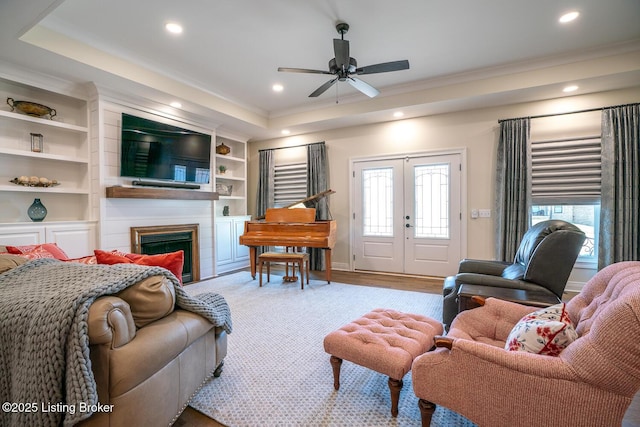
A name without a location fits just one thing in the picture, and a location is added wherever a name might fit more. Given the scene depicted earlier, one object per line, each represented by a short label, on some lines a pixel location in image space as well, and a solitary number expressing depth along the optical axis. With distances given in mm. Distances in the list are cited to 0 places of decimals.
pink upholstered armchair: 919
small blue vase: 3367
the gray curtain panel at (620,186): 3521
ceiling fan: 2737
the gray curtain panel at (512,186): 4043
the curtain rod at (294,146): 5682
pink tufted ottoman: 1566
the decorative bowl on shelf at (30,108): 3207
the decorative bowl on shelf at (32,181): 3232
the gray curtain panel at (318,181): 5477
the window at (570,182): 3820
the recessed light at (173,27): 2893
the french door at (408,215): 4660
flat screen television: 3855
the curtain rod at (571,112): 3665
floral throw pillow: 1191
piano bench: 4324
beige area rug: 1625
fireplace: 4035
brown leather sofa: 1105
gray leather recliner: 2133
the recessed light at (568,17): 2750
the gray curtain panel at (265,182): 6023
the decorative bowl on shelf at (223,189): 5767
